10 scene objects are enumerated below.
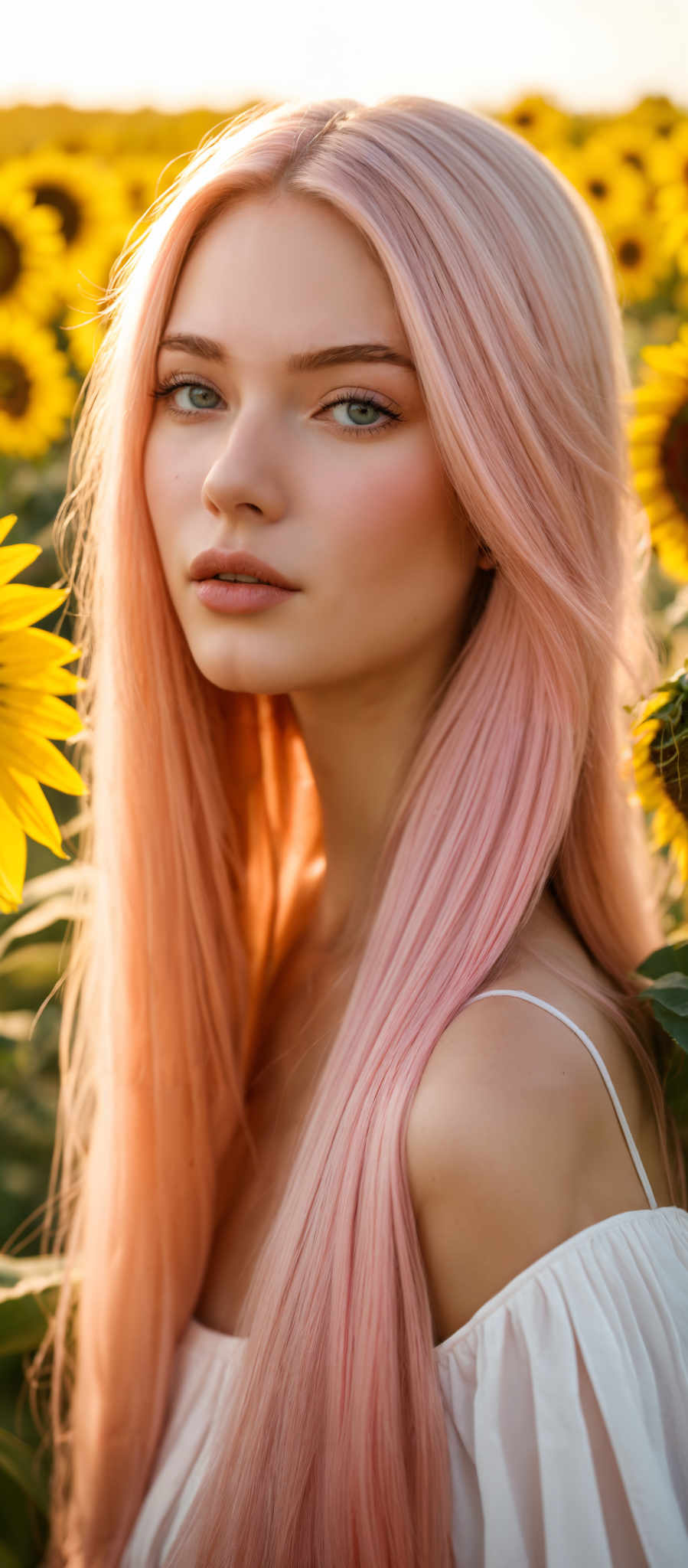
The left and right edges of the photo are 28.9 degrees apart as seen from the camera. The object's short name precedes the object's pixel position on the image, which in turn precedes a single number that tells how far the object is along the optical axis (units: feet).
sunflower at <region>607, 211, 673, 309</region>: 11.18
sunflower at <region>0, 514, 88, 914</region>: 3.15
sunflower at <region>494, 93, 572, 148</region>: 11.93
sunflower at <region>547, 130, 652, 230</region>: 11.13
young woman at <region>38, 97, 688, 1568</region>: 3.66
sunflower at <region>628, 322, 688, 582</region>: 6.20
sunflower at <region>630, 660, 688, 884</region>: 4.24
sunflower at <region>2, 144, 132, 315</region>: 9.30
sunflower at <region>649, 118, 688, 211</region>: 10.14
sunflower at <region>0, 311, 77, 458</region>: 7.98
